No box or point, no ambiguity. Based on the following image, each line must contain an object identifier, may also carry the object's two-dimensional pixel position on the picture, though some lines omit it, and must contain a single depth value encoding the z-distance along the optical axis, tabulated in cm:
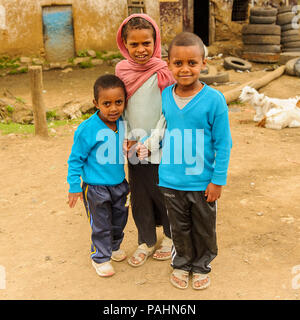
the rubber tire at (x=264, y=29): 1058
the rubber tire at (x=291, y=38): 1083
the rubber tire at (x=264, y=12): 1065
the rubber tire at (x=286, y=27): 1083
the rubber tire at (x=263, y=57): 1066
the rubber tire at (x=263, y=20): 1069
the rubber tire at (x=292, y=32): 1083
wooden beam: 739
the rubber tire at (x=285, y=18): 1083
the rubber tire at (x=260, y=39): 1059
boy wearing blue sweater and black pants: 211
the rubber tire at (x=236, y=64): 1002
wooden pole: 528
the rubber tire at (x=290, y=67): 892
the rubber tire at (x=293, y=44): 1080
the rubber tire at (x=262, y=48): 1064
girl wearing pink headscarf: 230
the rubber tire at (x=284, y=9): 1110
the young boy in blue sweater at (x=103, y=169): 234
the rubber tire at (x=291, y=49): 1077
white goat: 588
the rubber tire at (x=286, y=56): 983
